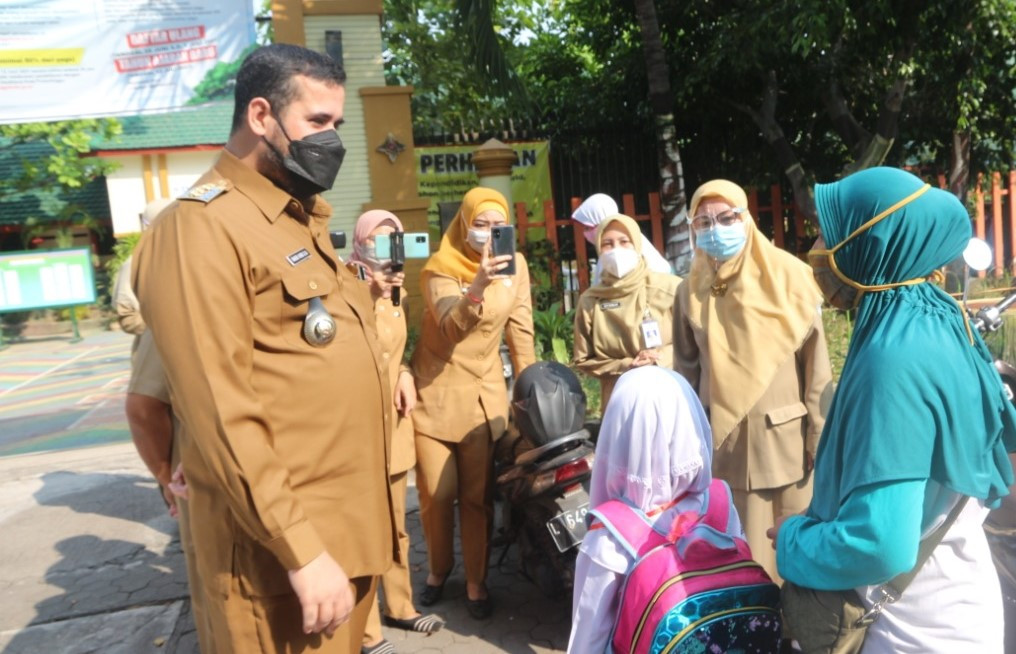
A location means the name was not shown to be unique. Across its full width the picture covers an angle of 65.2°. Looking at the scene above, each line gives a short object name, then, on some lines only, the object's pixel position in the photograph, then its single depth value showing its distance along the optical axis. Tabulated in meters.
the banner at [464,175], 9.16
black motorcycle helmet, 3.27
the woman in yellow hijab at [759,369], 2.92
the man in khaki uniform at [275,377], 1.50
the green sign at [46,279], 13.23
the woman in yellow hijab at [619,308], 3.71
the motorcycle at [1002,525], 2.14
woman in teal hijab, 1.49
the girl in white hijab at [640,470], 1.96
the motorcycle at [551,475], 3.13
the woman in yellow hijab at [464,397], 3.66
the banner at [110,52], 7.39
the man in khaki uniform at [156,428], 2.12
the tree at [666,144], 7.55
